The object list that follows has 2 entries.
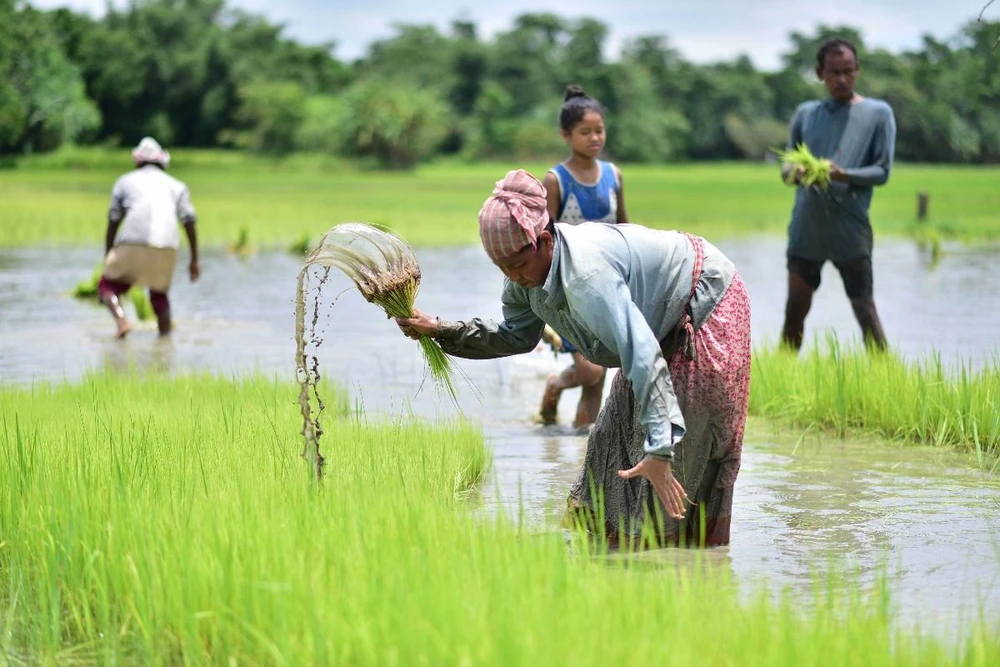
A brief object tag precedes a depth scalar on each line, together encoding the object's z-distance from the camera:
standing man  16.70
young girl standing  14.15
